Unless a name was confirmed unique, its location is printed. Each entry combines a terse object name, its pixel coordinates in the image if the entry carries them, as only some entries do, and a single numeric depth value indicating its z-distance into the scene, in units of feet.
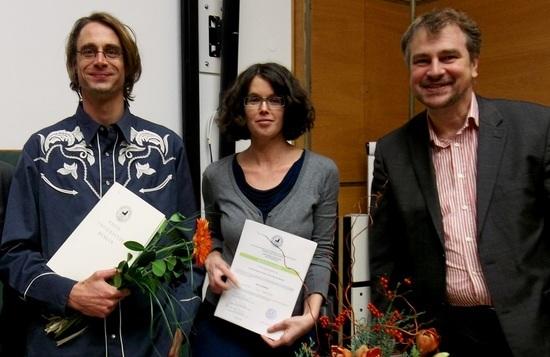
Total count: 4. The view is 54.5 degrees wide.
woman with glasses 5.40
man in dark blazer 4.86
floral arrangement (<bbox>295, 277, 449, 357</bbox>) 2.92
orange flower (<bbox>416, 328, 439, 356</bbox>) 3.00
